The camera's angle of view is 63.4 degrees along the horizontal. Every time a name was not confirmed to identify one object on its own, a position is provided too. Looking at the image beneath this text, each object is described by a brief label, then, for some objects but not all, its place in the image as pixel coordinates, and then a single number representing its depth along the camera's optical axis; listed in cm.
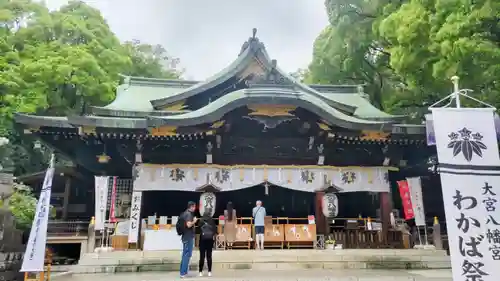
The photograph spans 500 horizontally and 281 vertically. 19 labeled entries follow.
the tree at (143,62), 3312
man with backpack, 826
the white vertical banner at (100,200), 1234
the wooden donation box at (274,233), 1283
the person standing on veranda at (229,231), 1245
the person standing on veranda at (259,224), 1205
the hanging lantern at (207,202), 1314
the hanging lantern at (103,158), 1359
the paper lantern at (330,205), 1330
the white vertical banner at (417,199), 1345
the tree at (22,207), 1561
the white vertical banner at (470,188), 493
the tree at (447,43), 1031
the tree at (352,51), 2116
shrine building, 1298
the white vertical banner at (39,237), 925
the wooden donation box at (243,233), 1257
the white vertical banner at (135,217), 1245
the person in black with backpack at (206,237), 829
